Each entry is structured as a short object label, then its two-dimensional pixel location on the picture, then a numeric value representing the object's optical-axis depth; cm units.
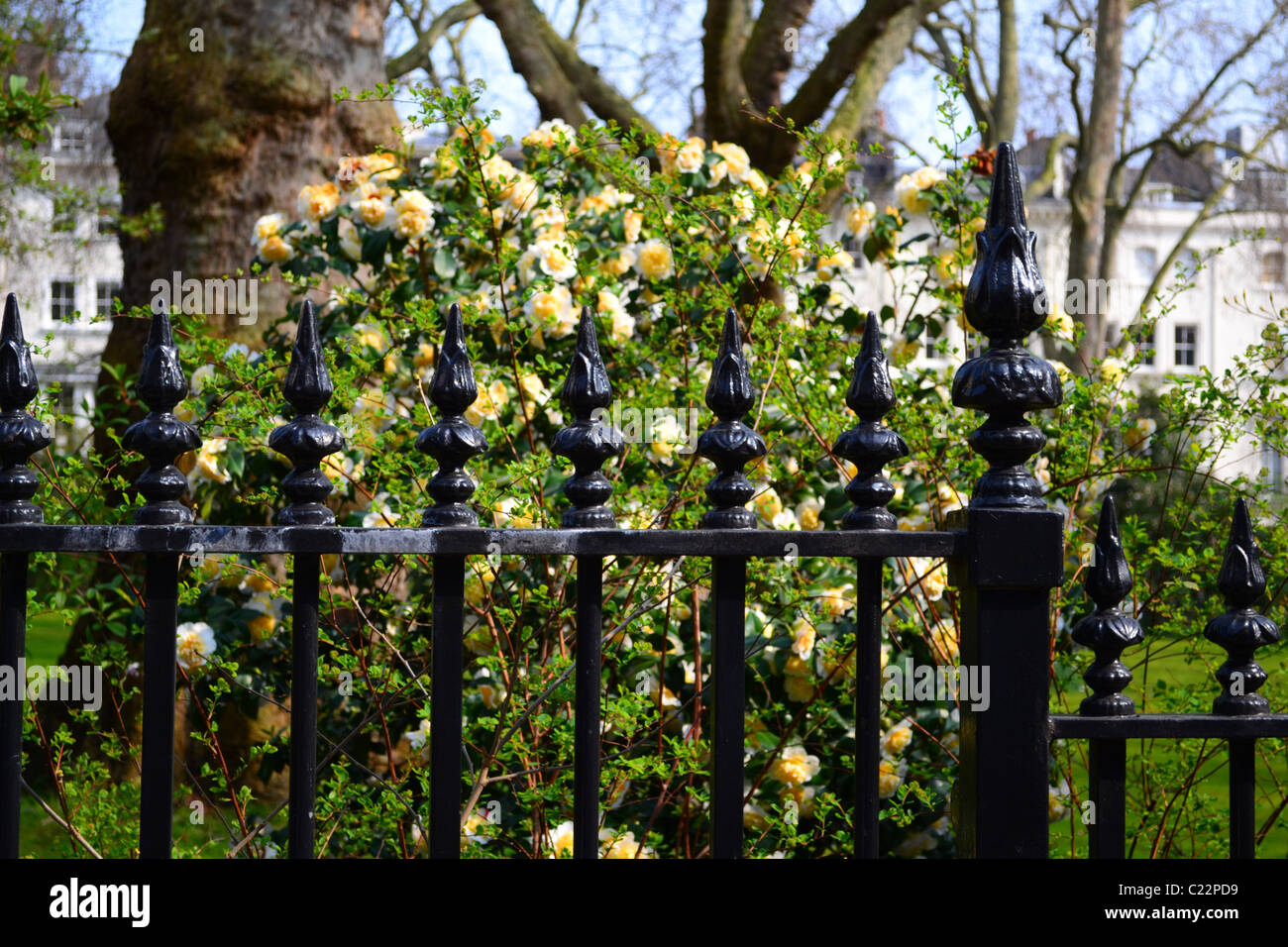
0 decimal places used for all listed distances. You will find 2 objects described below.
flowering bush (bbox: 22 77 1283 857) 289
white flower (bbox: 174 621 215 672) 304
